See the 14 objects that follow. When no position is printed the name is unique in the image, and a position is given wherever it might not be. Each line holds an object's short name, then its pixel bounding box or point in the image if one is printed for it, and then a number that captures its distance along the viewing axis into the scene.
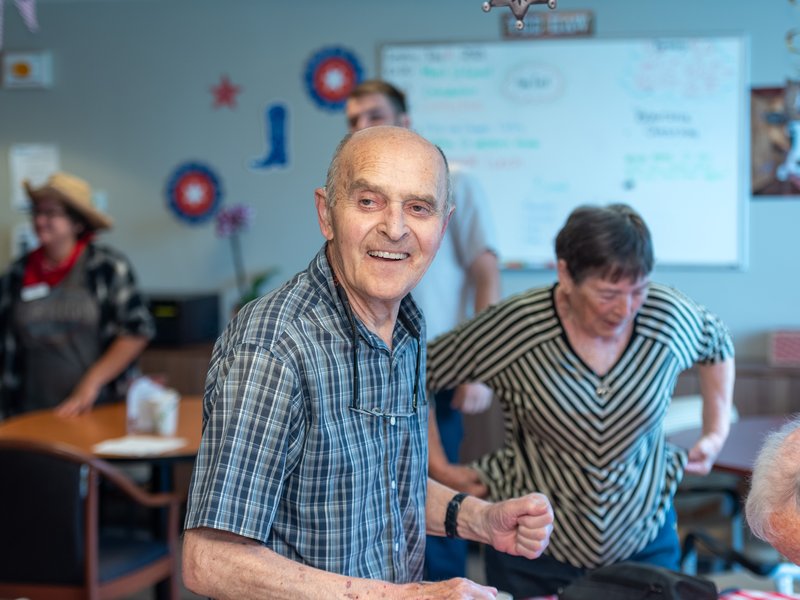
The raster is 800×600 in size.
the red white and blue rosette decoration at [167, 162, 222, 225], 5.60
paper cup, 3.66
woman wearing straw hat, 3.91
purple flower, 5.45
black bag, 1.74
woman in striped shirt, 2.07
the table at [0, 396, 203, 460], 3.52
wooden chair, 3.01
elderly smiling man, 1.30
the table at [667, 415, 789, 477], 3.14
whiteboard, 5.12
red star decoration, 5.55
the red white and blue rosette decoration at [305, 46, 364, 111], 5.41
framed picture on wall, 5.08
